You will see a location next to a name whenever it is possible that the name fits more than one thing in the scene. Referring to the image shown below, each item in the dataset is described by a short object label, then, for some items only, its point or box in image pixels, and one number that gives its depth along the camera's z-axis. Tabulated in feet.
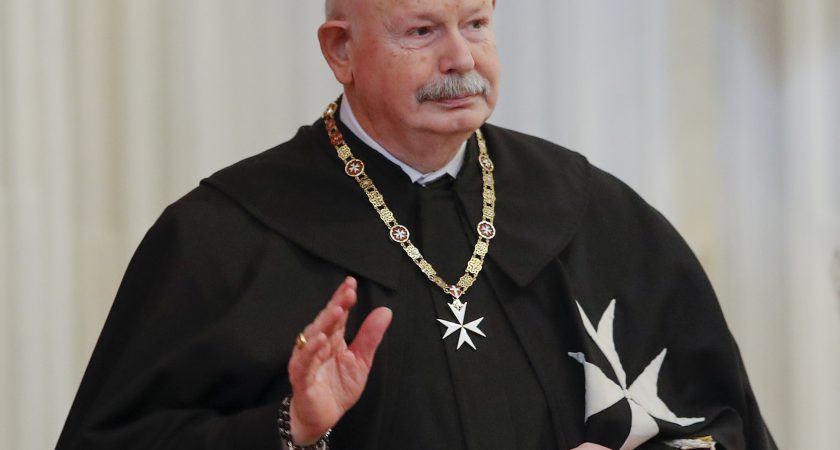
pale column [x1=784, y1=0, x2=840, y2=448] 35.76
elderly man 21.02
